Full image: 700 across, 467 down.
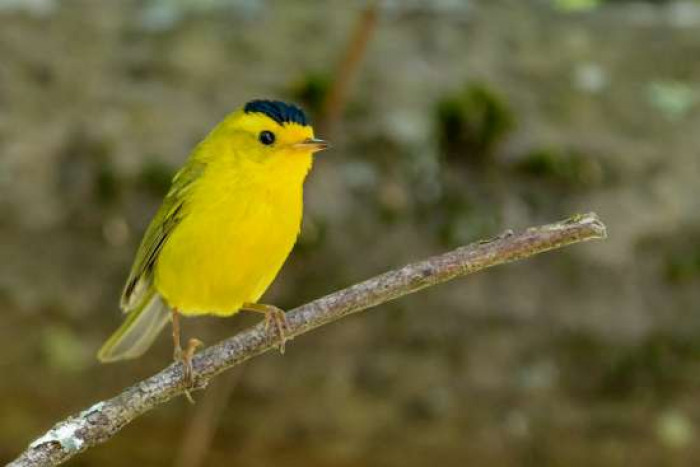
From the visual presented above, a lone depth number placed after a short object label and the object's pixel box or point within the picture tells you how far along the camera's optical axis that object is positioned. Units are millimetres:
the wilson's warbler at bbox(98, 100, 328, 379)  7668
